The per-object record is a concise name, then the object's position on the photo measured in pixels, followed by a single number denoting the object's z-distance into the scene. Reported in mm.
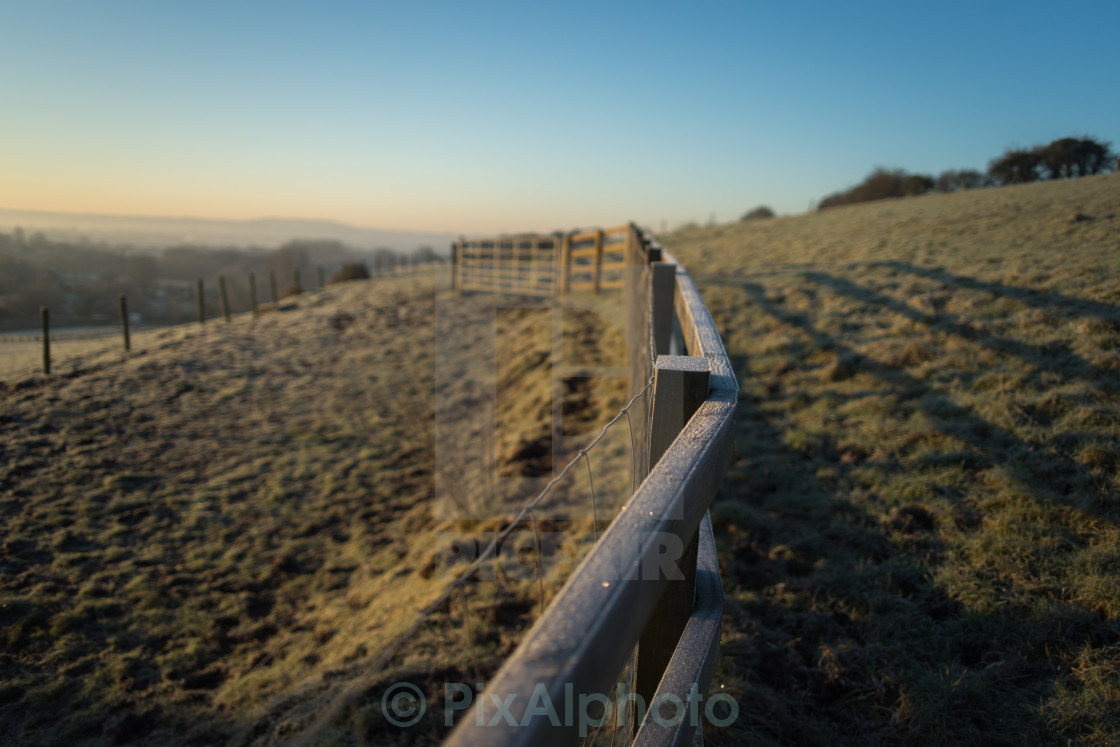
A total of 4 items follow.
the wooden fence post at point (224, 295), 17753
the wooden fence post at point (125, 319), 13212
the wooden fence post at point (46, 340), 10180
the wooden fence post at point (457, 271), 18344
